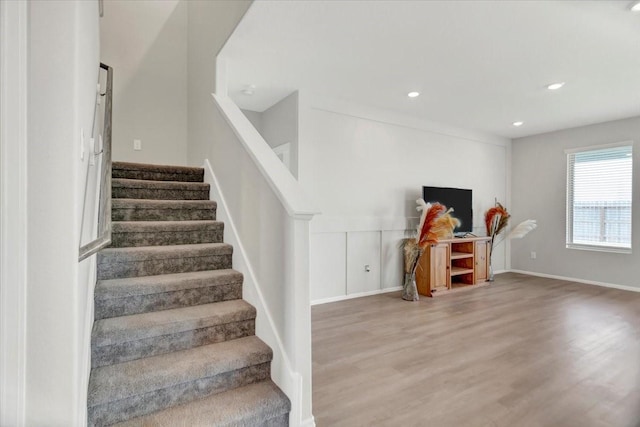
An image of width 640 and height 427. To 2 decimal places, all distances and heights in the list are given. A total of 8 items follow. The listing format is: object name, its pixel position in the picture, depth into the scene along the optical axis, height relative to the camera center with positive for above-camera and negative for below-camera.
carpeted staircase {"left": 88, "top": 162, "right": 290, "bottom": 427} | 1.53 -0.70
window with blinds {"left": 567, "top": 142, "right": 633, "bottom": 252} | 5.07 +0.23
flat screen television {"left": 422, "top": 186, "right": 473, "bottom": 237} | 5.11 +0.17
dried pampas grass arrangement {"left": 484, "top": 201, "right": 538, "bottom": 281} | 5.78 -0.25
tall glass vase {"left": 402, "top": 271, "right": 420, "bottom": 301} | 4.45 -1.09
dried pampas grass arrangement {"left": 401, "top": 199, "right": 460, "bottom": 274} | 4.51 -0.27
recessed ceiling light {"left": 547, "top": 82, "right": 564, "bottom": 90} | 3.72 +1.47
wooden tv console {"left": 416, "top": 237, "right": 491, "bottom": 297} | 4.71 -0.88
